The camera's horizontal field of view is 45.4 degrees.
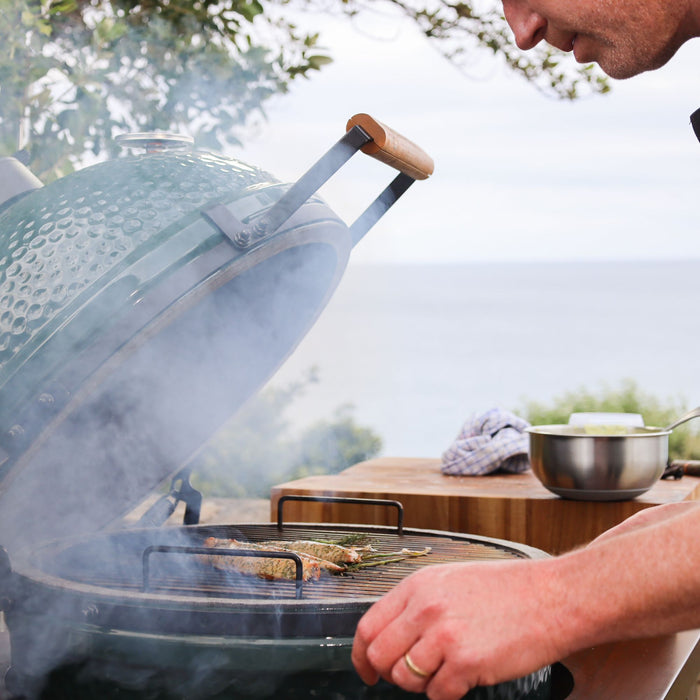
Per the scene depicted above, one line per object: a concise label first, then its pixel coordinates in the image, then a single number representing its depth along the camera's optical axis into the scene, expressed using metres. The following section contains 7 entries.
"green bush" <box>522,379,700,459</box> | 7.60
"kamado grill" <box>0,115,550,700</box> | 1.30
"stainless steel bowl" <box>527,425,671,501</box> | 2.61
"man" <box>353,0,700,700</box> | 1.03
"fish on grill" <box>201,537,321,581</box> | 1.67
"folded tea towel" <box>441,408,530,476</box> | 3.31
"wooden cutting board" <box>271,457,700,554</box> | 2.75
